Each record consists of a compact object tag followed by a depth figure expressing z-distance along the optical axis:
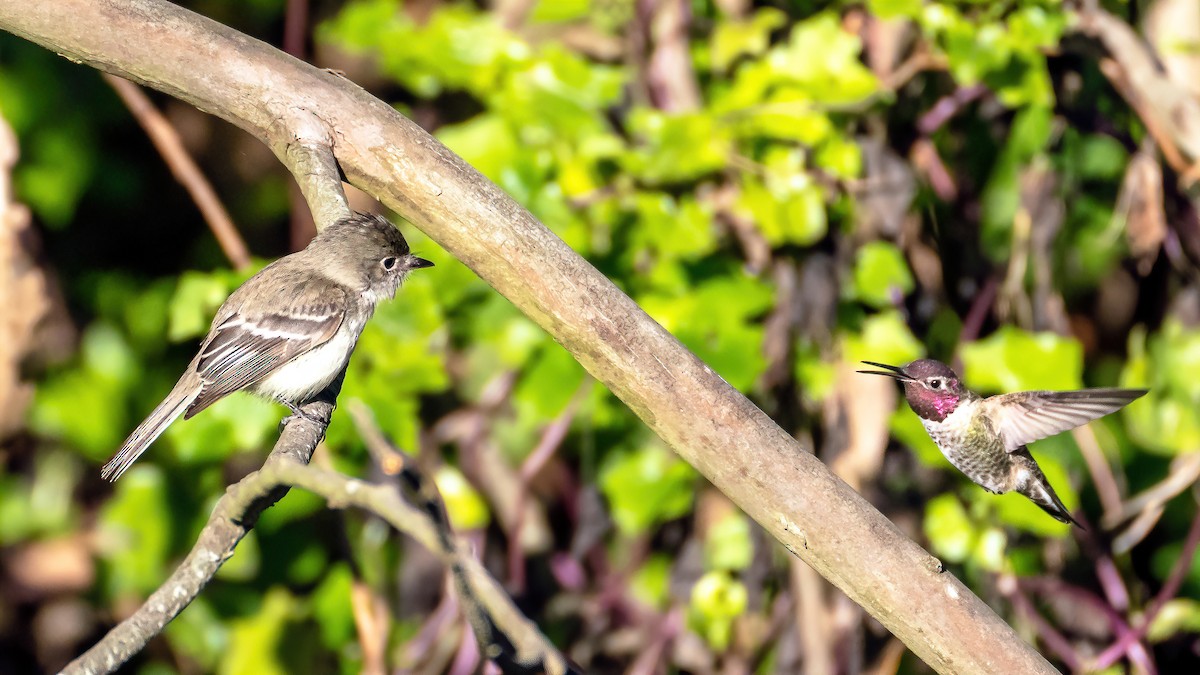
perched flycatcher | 7.41
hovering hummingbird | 6.89
